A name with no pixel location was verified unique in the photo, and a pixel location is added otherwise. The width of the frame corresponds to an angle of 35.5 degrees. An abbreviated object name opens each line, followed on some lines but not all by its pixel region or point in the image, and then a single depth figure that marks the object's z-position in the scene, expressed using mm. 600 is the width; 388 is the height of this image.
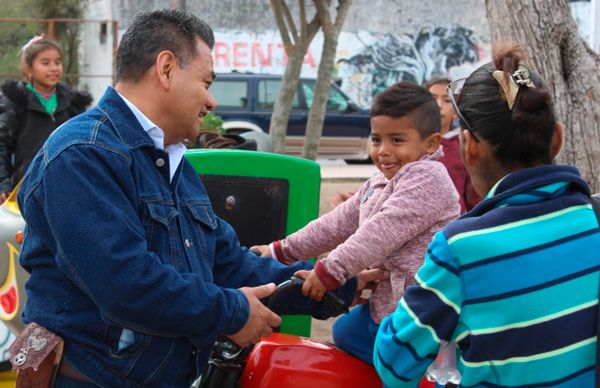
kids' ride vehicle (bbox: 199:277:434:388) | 3002
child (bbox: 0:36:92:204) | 6367
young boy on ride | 2885
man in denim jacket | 2246
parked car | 18391
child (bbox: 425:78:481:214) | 4656
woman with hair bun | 2070
